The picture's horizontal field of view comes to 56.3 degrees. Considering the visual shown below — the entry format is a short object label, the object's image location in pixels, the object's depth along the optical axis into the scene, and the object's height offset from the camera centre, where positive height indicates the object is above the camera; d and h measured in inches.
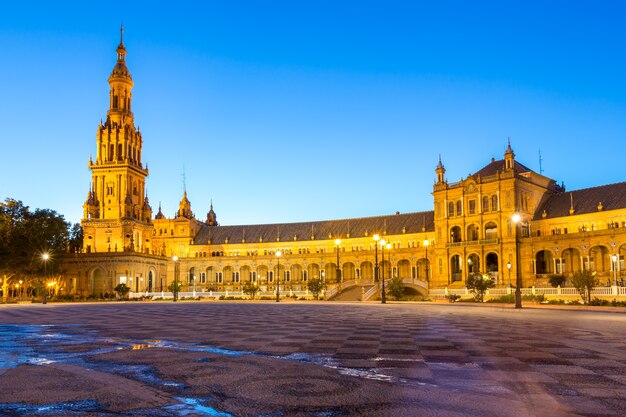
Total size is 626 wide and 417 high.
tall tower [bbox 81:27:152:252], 4507.9 +658.9
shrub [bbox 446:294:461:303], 2257.6 -134.2
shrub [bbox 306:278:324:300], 2839.6 -107.3
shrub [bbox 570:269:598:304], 1840.6 -67.9
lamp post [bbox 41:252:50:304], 3457.9 +1.7
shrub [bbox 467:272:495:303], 2166.6 -85.3
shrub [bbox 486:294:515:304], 2049.2 -131.8
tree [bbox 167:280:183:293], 3065.5 -107.3
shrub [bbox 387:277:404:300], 2481.5 -106.7
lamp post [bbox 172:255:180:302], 3019.2 -126.6
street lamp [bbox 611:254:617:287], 2625.5 -7.6
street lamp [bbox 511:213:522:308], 1586.9 -74.6
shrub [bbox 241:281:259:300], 3024.1 -126.8
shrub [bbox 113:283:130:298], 3378.4 -130.9
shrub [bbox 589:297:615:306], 1797.1 -126.9
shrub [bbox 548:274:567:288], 2578.7 -80.4
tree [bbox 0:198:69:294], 3346.5 +166.7
